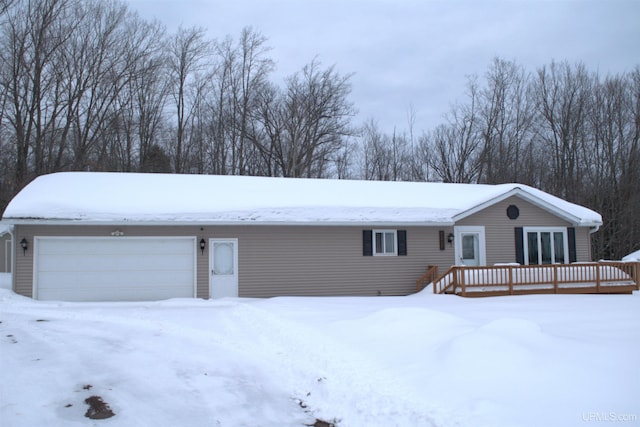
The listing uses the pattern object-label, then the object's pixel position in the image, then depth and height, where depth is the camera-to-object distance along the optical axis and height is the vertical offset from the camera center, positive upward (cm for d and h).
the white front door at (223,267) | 1477 -85
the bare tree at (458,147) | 3384 +590
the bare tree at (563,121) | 3092 +694
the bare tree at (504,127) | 3209 +690
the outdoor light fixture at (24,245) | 1366 -8
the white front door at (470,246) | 1686 -41
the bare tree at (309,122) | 3139 +726
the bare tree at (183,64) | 2994 +1040
